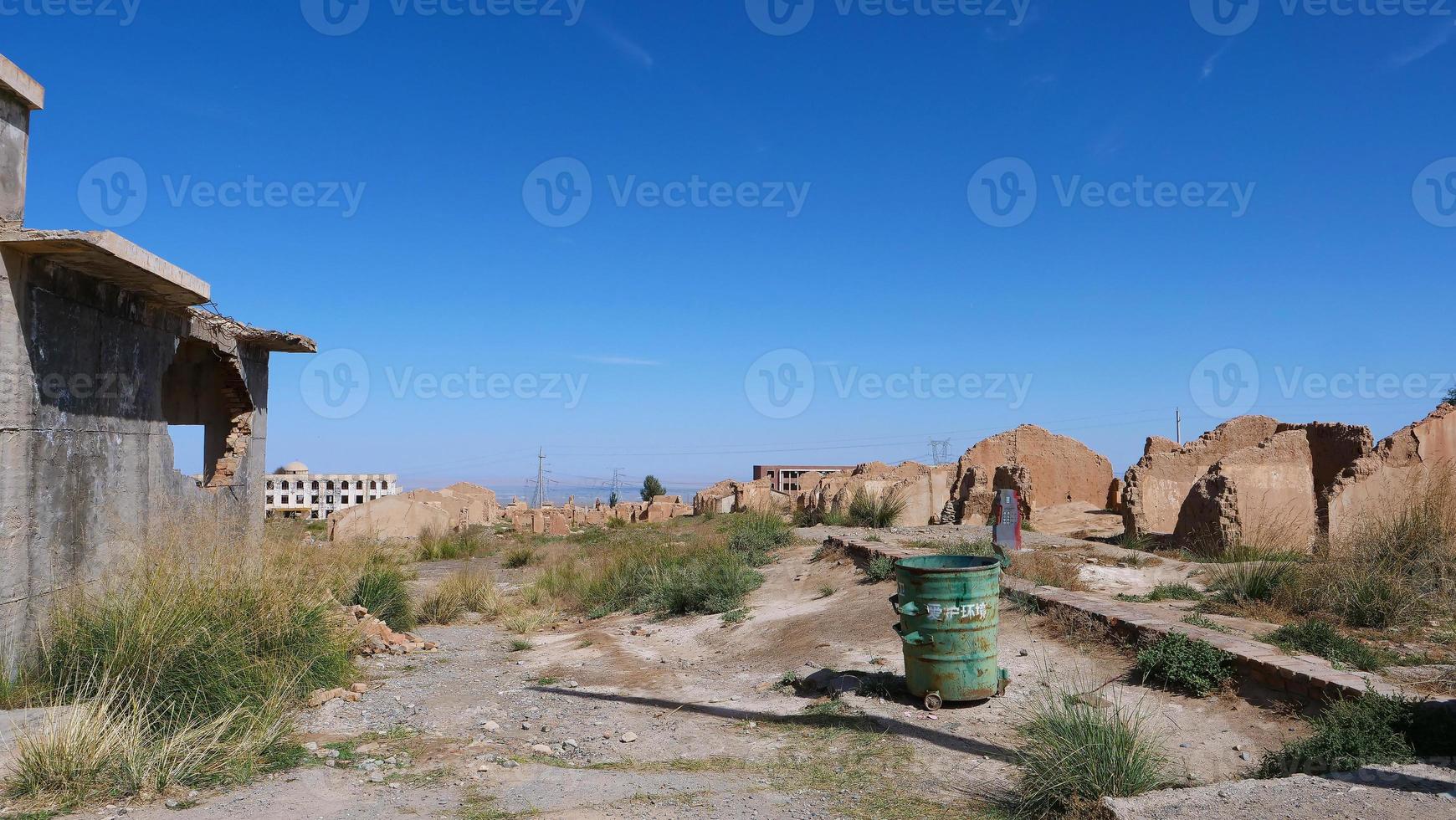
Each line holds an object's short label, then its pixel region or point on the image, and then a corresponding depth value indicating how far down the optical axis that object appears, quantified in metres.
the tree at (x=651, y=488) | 74.06
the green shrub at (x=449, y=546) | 22.92
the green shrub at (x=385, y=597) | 11.49
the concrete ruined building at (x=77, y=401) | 6.88
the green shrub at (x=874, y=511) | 18.89
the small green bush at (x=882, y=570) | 11.38
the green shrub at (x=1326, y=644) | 6.27
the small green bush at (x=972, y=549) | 13.03
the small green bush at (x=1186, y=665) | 6.38
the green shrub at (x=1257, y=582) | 8.62
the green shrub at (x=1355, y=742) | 4.70
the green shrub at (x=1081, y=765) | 4.46
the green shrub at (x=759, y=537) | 15.70
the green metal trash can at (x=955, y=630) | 6.62
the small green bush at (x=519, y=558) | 20.92
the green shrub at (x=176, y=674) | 5.00
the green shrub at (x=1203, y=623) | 7.34
